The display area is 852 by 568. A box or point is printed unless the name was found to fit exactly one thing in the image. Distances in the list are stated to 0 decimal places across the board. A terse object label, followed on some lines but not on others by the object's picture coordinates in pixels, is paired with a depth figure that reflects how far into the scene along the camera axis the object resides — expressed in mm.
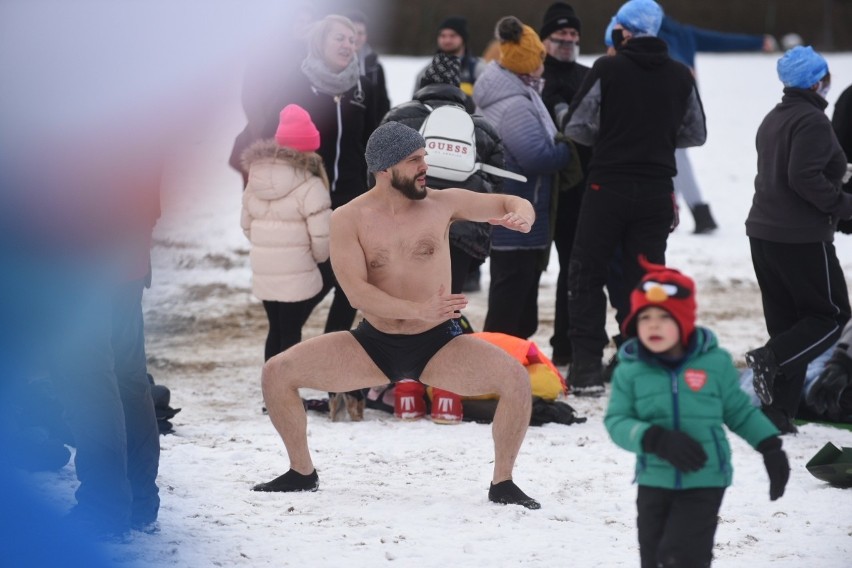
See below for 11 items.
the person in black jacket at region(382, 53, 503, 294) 13039
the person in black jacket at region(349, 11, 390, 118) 16062
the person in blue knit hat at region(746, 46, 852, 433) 12189
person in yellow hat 14328
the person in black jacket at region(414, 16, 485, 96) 19094
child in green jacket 7187
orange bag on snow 13180
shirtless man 10008
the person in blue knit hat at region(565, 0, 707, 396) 13578
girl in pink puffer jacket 13055
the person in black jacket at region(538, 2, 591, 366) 15531
